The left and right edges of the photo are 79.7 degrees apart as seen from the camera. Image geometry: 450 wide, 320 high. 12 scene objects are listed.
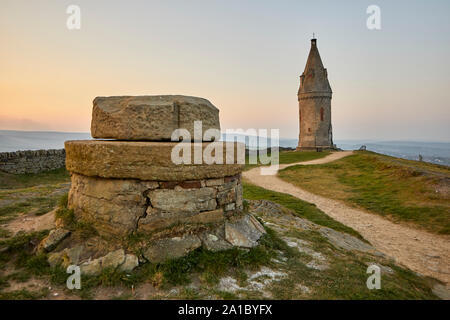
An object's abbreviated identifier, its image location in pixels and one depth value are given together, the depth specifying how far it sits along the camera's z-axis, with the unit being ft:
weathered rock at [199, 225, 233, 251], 13.47
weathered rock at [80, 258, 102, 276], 11.84
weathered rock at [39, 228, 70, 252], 13.47
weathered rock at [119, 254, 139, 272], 11.93
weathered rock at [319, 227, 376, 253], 19.40
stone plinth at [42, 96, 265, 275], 13.00
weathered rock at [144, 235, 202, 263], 12.50
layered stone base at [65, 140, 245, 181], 13.21
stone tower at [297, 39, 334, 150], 102.58
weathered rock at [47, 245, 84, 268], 12.50
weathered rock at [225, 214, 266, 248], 14.14
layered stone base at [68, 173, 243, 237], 13.39
